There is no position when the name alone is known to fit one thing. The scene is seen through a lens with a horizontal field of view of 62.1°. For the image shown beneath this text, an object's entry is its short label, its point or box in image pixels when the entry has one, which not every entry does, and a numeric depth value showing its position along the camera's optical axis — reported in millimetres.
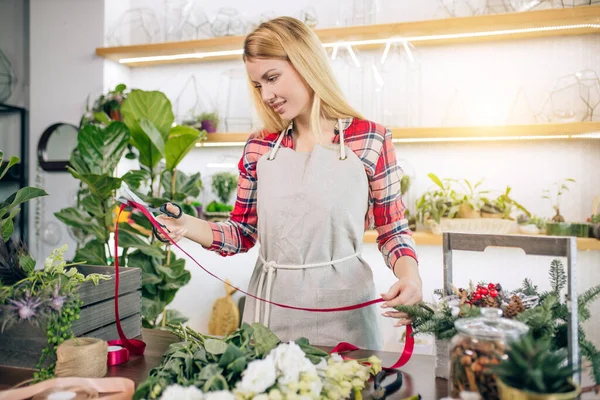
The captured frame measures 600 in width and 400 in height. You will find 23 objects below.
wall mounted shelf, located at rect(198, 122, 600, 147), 2400
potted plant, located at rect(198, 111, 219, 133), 2996
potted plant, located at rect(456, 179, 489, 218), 2545
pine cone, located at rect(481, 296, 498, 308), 806
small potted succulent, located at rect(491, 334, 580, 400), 519
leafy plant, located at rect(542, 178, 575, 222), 2668
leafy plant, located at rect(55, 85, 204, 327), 1912
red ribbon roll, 918
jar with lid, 606
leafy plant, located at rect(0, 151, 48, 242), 1023
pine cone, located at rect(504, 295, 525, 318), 774
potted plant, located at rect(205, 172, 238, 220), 3074
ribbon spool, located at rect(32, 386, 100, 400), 739
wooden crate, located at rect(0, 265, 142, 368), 883
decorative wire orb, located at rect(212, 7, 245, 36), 3100
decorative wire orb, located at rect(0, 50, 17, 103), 3465
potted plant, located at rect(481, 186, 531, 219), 2541
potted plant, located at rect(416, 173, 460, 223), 2586
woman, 1267
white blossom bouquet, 620
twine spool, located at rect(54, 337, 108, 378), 801
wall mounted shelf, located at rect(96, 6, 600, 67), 2410
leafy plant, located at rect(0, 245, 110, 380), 812
